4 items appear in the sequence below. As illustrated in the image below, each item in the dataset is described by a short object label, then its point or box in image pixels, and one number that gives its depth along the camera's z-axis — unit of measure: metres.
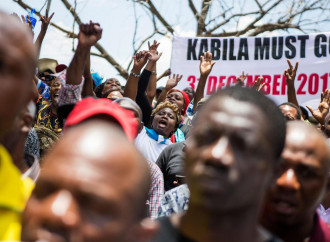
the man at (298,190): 1.99
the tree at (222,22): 12.27
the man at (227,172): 1.52
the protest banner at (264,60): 6.89
